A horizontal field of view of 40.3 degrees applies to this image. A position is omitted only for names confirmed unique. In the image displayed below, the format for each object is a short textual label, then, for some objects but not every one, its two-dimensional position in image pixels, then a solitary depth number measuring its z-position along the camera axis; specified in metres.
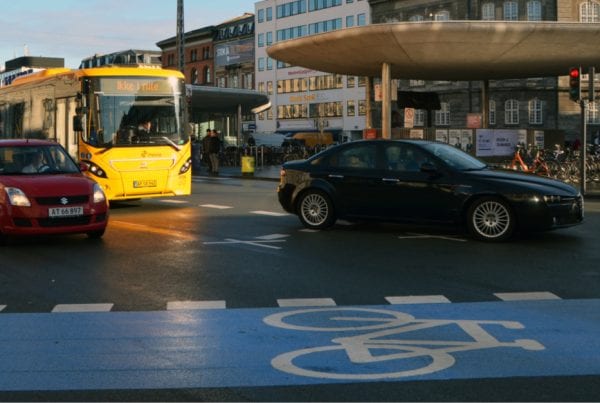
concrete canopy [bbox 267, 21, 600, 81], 26.92
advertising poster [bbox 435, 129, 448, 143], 31.80
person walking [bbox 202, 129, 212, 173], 35.28
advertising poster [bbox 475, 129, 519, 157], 31.11
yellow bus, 16.56
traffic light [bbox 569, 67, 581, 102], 20.41
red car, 11.29
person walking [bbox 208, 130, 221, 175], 35.09
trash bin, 33.56
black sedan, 11.34
